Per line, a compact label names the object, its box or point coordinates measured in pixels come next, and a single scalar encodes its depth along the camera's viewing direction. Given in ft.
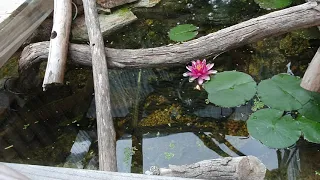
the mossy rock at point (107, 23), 9.63
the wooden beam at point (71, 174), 3.07
